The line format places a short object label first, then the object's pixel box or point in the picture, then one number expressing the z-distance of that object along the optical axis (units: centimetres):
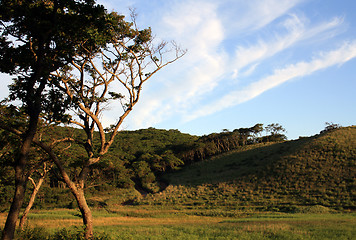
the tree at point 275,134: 11075
